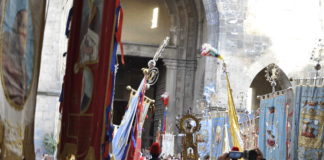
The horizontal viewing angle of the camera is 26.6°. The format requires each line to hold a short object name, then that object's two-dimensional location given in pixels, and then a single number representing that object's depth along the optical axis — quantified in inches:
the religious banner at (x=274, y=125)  631.2
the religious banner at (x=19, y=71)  241.9
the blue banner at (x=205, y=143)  975.0
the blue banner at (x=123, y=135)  531.5
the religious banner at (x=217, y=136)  926.1
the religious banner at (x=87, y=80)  252.4
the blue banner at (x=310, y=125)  575.2
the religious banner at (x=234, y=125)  735.7
